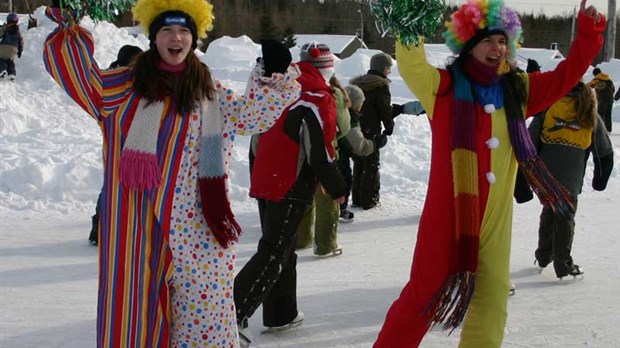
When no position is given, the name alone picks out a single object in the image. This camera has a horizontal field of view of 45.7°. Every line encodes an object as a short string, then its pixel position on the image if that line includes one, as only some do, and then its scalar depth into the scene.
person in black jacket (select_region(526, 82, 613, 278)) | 5.52
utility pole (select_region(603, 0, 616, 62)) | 29.64
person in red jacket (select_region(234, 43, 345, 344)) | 4.18
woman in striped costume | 2.78
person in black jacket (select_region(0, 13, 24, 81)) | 14.95
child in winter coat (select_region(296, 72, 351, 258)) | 6.35
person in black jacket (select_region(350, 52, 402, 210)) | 8.05
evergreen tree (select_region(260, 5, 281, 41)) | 37.00
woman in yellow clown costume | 3.37
